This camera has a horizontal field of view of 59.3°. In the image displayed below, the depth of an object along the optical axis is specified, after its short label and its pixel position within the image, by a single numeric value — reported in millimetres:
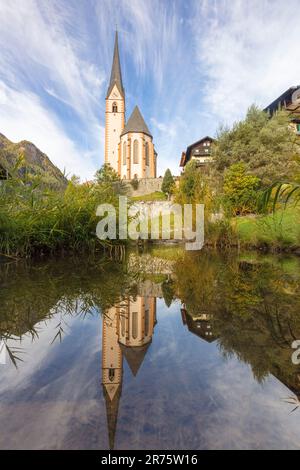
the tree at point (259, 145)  14102
